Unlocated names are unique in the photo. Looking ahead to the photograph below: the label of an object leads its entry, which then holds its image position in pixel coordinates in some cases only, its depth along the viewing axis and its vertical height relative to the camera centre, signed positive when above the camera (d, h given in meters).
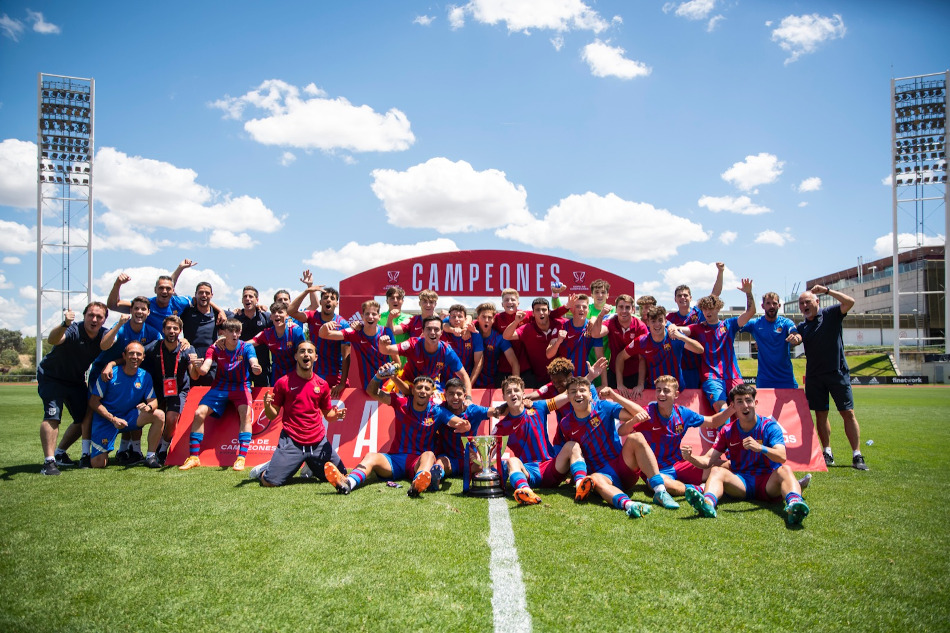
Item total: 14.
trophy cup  5.09 -1.26
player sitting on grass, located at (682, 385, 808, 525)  4.66 -1.12
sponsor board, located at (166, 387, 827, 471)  6.56 -1.19
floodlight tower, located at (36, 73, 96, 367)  32.41 +10.83
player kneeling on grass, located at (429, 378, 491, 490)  5.61 -1.02
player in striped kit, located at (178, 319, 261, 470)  6.73 -0.52
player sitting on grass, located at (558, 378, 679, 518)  4.98 -1.00
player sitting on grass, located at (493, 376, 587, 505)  5.28 -1.08
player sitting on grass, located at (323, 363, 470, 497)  5.53 -1.03
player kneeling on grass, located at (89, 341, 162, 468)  6.55 -0.86
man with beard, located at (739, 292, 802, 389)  6.92 -0.12
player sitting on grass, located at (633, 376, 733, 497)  5.31 -0.96
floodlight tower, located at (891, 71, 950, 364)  35.28 +12.18
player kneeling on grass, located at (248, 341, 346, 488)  5.62 -0.90
